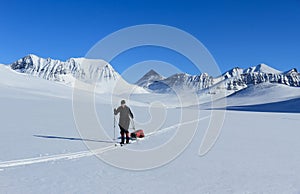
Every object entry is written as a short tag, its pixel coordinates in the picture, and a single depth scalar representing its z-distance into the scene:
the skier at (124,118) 11.52
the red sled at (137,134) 12.66
